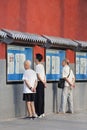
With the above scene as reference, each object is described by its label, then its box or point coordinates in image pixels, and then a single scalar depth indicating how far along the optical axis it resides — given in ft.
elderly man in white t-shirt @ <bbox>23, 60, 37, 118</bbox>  44.11
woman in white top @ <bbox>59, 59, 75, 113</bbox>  51.37
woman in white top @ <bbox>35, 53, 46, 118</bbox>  46.09
